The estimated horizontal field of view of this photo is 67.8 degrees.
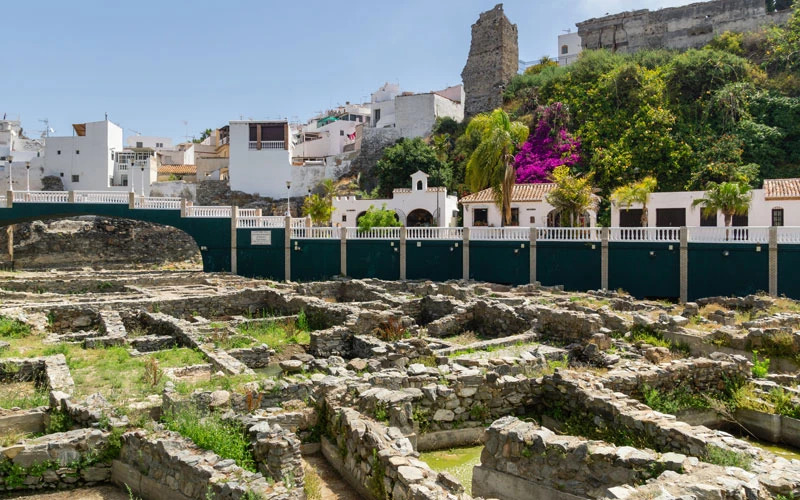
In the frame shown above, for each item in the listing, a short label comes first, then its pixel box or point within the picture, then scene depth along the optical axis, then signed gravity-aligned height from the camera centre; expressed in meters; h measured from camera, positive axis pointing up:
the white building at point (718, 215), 30.62 +1.12
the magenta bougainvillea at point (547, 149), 43.56 +6.08
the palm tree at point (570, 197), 31.17 +1.72
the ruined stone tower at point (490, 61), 60.34 +17.40
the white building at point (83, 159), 53.97 +6.40
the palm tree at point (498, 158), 32.97 +4.03
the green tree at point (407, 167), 48.88 +5.23
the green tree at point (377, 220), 31.98 +0.56
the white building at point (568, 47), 69.81 +22.07
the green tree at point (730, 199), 27.59 +1.44
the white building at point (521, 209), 37.06 +1.30
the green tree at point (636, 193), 32.22 +2.03
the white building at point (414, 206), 42.84 +1.74
